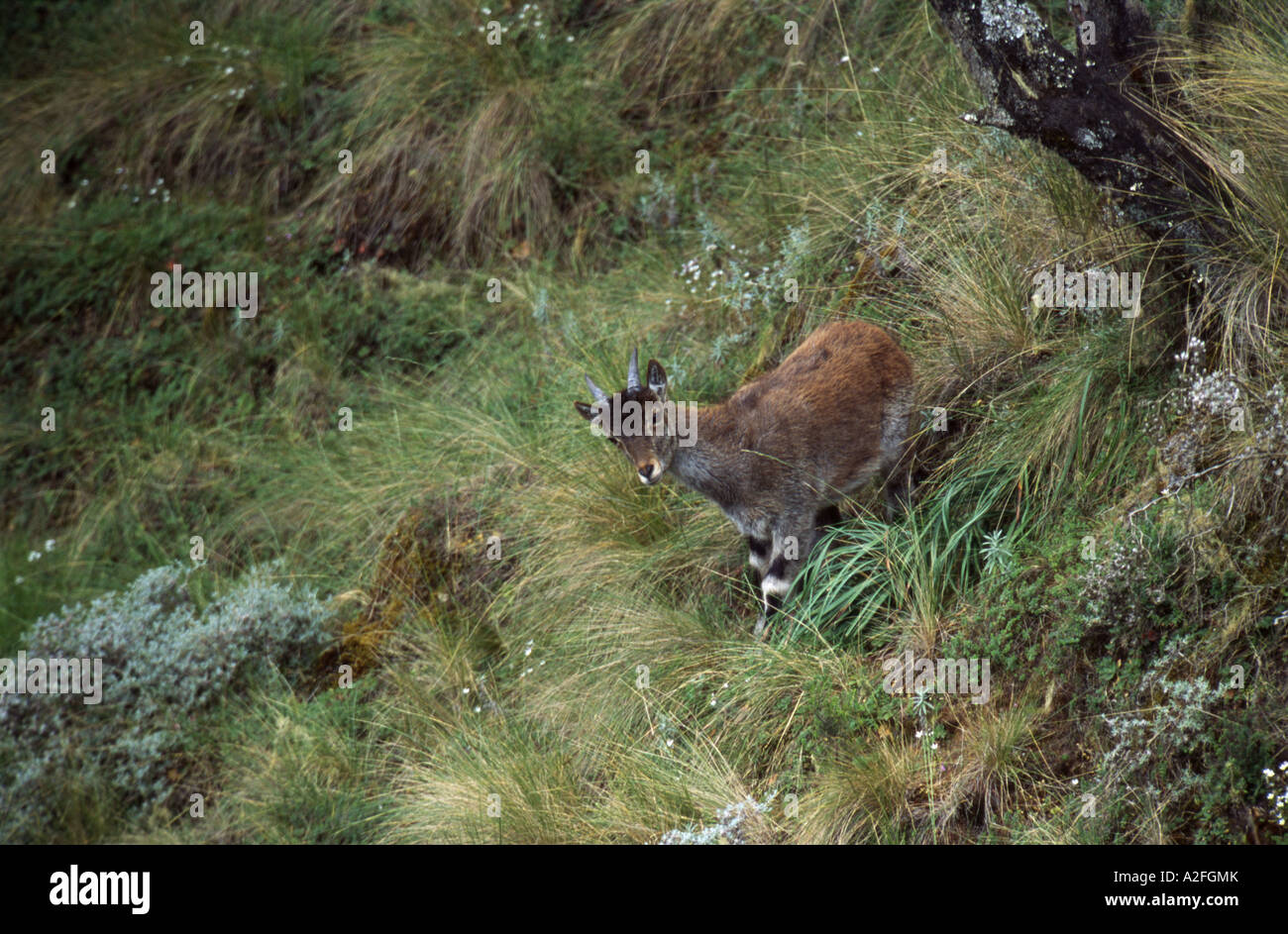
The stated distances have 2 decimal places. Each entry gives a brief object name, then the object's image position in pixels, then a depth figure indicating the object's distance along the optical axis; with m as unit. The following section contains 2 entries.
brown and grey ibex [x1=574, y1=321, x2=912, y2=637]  12.47
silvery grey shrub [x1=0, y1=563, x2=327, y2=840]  15.20
